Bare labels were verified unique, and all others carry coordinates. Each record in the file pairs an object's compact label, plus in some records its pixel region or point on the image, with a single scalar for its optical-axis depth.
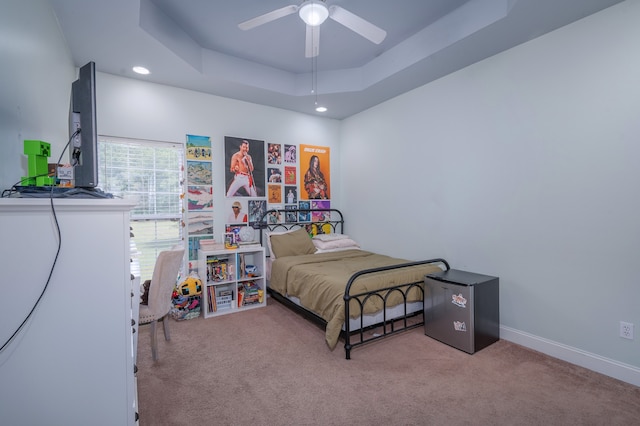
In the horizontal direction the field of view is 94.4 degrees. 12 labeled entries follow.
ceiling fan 2.19
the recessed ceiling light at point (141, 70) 3.16
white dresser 1.01
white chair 2.40
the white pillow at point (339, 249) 4.26
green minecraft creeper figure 1.41
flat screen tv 1.36
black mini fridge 2.55
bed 2.58
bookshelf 3.52
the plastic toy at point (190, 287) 3.44
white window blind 3.35
